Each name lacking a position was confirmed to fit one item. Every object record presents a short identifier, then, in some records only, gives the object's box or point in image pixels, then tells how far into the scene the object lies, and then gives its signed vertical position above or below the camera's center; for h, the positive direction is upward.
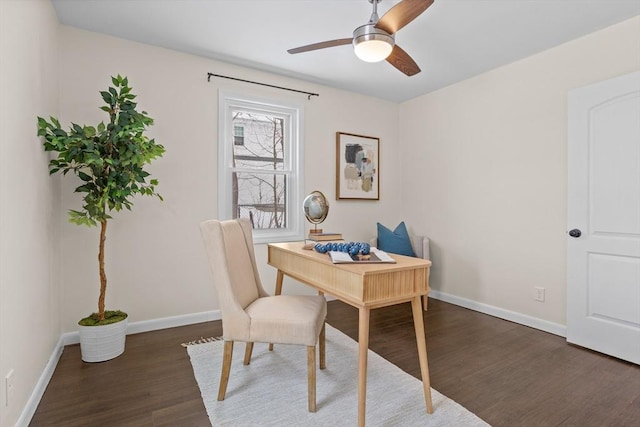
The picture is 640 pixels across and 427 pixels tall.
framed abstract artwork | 3.95 +0.58
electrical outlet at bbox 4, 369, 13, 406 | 1.43 -0.78
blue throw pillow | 3.71 -0.33
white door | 2.38 -0.03
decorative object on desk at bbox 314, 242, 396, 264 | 1.70 -0.23
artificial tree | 2.14 +0.37
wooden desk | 1.54 -0.37
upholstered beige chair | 1.76 -0.58
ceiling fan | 1.71 +1.07
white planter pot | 2.30 -0.92
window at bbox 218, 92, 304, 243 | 3.32 +0.50
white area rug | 1.69 -1.06
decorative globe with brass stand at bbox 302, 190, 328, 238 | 2.26 +0.04
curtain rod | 3.13 +1.34
